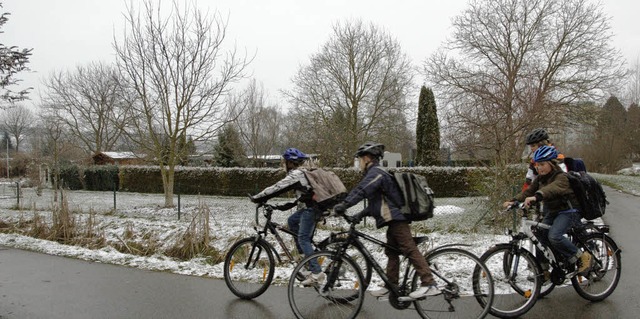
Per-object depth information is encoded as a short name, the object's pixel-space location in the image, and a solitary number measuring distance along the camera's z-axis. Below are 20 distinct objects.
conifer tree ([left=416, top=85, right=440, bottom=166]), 29.16
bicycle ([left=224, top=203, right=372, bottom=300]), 5.11
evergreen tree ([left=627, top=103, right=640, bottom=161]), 36.88
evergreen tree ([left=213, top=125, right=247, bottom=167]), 35.66
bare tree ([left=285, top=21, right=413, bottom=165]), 31.50
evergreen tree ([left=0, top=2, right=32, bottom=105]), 8.34
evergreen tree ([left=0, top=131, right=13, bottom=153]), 69.07
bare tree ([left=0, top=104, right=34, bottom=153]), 69.31
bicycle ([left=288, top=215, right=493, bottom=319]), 4.12
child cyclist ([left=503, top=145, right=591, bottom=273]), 4.48
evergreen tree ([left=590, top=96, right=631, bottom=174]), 35.91
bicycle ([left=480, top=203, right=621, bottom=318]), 4.43
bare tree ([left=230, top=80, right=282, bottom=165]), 44.59
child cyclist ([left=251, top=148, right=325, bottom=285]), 4.82
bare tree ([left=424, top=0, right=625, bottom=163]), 25.97
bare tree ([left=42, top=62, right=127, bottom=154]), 41.19
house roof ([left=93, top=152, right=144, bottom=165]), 40.03
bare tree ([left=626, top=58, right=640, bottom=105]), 48.19
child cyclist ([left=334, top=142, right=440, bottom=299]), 4.07
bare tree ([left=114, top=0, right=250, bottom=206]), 15.14
